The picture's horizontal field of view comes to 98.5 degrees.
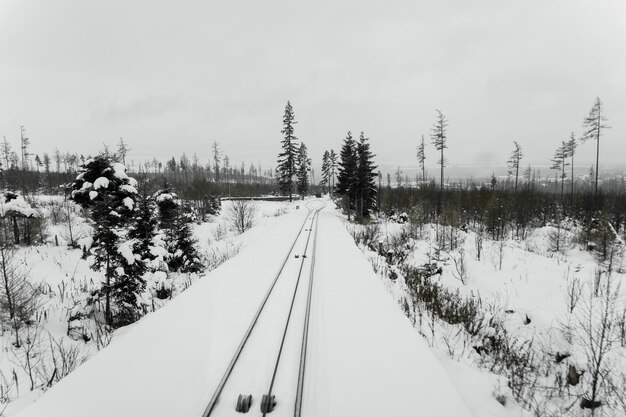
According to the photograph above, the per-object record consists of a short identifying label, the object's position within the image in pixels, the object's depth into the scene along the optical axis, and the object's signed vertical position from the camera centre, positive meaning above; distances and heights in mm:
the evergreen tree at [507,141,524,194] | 68688 +8030
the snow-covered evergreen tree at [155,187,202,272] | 13320 -2222
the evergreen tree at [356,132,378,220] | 34375 +1946
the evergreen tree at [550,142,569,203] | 64438 +7212
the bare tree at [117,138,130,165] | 84188 +15041
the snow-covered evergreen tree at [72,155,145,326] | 8266 -807
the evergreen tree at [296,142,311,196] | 72062 +3747
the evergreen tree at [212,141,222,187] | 96875 +14007
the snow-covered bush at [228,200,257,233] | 26891 -2666
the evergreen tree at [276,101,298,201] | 51750 +8081
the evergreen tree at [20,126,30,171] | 73500 +14110
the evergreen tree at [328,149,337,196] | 85256 +9732
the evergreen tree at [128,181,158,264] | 10141 -1384
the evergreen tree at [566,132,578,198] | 61606 +9148
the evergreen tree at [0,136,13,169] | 78188 +12457
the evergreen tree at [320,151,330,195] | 87331 +7819
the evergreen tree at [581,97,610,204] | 39688 +9607
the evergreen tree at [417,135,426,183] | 66719 +8845
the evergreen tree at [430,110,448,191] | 53688 +10466
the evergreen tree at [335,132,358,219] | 35438 +2377
